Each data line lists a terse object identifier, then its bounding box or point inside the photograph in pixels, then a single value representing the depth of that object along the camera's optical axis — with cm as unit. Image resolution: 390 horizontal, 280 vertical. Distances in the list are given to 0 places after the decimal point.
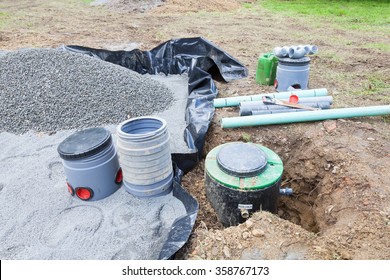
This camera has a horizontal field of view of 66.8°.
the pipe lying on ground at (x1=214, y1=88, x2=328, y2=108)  351
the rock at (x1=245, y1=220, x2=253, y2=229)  198
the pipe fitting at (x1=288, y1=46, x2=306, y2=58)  358
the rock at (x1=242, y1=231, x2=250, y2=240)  191
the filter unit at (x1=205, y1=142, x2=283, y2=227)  216
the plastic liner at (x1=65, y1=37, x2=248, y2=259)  279
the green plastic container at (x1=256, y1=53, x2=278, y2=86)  399
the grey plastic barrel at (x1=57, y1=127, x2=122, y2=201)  226
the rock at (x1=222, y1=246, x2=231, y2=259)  184
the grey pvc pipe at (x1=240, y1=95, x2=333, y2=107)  328
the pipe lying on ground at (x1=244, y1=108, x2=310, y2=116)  320
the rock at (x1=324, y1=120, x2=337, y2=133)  297
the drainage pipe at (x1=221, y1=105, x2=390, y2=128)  304
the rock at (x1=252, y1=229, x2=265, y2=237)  192
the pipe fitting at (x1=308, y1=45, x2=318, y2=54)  361
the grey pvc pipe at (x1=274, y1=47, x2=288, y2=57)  364
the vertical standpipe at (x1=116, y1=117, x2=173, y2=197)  227
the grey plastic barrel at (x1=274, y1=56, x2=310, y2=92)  363
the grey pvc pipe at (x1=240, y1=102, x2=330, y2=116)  323
